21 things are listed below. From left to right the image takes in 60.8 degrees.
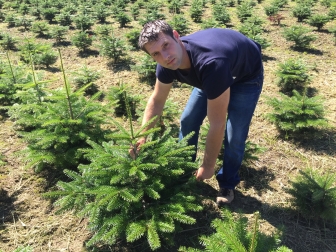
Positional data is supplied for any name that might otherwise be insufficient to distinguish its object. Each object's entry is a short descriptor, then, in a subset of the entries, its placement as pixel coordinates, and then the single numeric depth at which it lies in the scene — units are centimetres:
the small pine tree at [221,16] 1105
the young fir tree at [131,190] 275
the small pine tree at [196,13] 1202
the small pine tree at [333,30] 902
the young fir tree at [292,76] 636
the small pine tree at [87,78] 657
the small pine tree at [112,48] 787
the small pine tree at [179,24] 988
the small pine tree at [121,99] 559
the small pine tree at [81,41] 886
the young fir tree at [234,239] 221
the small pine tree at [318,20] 1007
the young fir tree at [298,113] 490
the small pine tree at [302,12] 1124
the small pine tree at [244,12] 1165
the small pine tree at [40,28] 1053
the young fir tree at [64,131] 378
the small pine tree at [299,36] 859
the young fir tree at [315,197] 343
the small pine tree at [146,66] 682
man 255
